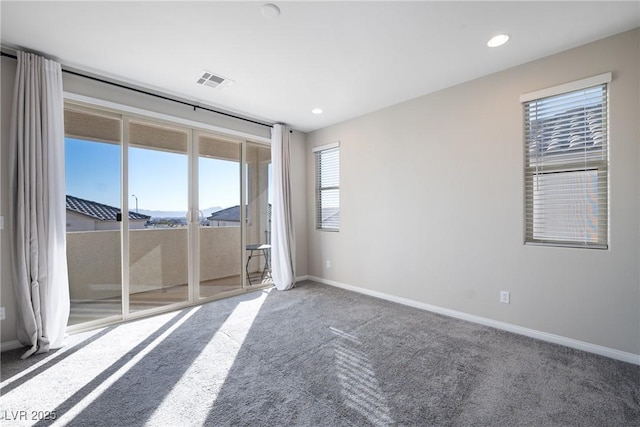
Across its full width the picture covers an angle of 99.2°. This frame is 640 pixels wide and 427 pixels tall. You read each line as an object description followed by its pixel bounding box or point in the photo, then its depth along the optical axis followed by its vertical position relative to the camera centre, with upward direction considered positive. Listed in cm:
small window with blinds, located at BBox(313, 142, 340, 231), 455 +45
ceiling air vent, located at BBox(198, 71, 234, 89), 288 +147
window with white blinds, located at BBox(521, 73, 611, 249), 232 +41
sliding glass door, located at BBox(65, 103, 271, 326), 287 +1
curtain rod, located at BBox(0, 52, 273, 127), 270 +142
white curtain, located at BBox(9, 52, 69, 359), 235 +9
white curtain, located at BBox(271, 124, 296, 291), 436 -12
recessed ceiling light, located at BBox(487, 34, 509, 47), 226 +145
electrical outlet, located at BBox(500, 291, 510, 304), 277 -88
